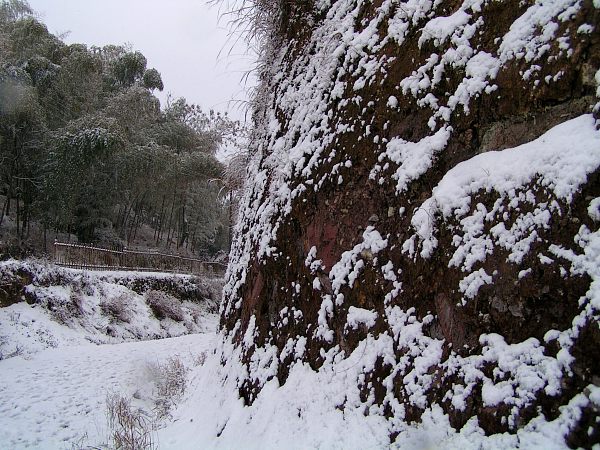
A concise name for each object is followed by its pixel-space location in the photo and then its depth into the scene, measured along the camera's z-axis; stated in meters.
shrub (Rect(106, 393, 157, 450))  3.16
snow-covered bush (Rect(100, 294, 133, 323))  12.96
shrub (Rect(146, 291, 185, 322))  14.84
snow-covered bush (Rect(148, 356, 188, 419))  4.78
